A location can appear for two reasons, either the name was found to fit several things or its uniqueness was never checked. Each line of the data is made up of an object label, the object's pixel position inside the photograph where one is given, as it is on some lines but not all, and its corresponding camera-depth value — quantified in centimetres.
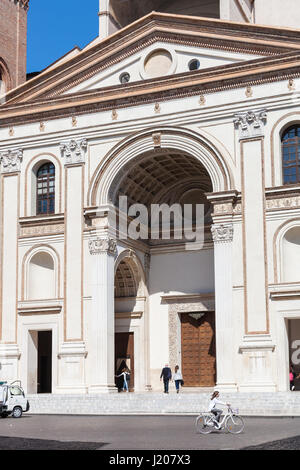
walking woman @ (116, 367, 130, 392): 3109
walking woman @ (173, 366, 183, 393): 2939
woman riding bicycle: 1775
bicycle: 1745
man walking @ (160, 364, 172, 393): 2923
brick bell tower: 3856
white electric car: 2444
